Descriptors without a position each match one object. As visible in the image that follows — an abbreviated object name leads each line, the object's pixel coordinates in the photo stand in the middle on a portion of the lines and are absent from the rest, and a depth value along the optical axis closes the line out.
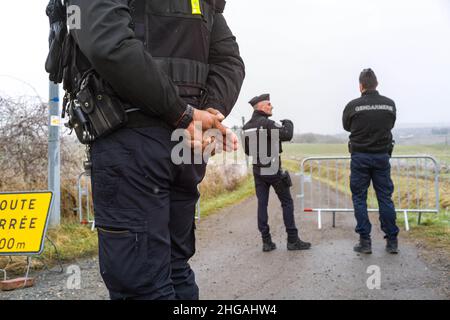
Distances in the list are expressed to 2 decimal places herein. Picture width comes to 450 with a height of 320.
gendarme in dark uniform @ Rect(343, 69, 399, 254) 6.03
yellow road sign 4.68
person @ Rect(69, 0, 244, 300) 1.65
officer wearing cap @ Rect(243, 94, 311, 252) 6.37
